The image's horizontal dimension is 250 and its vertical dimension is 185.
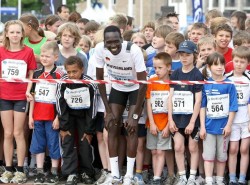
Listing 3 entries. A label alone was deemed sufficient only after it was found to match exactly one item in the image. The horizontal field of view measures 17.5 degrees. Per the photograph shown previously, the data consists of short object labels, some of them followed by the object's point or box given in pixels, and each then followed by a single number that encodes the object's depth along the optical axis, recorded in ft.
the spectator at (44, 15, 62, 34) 47.44
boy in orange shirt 36.17
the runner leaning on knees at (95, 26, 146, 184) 34.76
